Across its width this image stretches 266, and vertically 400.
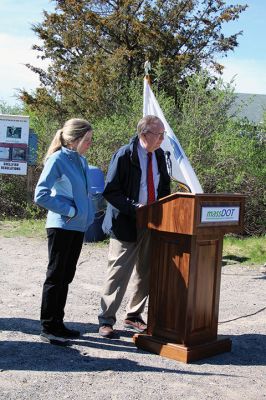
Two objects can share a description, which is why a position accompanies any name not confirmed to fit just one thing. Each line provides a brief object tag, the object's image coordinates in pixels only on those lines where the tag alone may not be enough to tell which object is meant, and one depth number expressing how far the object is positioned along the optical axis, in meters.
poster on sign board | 14.21
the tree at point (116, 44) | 21.45
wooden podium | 4.74
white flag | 8.49
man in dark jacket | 5.29
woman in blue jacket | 5.03
